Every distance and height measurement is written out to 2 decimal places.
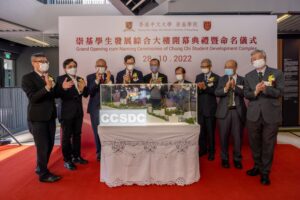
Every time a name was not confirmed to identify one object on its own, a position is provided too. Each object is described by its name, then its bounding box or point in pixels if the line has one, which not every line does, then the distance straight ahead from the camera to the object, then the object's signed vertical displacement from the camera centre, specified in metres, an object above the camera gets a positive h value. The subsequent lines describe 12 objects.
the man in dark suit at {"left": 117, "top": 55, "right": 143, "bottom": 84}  3.56 +0.35
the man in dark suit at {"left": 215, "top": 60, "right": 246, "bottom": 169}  3.06 -0.23
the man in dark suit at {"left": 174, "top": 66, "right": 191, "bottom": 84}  3.57 +0.33
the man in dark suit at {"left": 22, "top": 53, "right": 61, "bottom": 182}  2.60 -0.19
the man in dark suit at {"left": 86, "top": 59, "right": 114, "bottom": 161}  3.33 +0.09
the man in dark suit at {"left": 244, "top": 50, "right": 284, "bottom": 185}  2.56 -0.17
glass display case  2.57 -0.14
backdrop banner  4.06 +1.04
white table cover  2.49 -0.70
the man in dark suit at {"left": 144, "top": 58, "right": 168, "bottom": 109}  3.66 +0.33
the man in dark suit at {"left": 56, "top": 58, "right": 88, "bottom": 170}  3.09 -0.19
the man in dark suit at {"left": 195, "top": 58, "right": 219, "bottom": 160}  3.44 -0.14
